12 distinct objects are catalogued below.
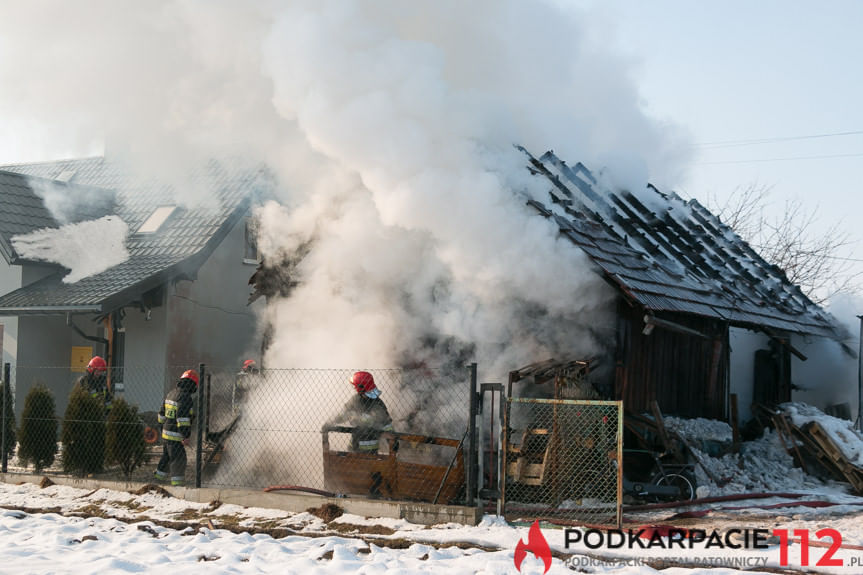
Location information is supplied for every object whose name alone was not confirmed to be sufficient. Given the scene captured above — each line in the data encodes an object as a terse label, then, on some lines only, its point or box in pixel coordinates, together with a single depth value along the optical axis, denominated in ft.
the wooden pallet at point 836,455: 38.11
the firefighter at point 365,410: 32.40
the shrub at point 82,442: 37.29
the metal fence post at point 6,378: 38.52
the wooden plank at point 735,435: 41.27
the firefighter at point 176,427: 35.91
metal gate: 31.68
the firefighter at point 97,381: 40.14
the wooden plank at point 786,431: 41.24
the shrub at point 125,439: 36.81
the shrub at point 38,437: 39.06
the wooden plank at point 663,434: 34.99
